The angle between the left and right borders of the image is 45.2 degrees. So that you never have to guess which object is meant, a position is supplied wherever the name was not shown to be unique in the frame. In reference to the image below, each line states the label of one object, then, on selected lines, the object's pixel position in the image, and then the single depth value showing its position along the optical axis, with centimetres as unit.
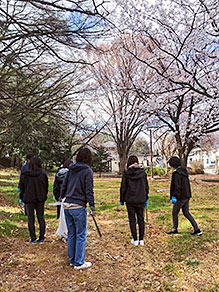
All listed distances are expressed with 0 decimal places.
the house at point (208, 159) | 4544
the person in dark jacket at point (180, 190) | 491
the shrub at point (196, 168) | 2233
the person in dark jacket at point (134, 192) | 454
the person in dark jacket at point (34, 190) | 451
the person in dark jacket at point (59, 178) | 583
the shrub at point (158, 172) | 2388
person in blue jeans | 355
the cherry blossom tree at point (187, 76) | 867
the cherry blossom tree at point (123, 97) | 1814
